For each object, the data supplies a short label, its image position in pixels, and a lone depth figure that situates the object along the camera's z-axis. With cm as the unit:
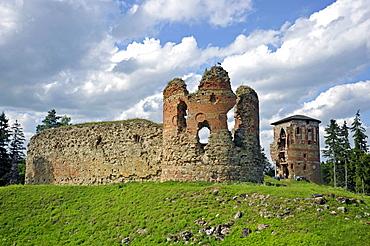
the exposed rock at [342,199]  1240
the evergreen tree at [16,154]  3789
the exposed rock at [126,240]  1284
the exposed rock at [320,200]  1242
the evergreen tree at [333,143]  4259
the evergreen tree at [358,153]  3731
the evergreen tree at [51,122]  5281
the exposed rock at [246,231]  1140
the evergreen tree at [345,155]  4081
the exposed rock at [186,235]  1201
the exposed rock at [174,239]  1203
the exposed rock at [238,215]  1259
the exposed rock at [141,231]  1321
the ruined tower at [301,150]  4125
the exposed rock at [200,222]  1270
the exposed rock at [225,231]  1179
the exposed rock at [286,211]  1217
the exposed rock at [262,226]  1157
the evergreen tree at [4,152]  3644
